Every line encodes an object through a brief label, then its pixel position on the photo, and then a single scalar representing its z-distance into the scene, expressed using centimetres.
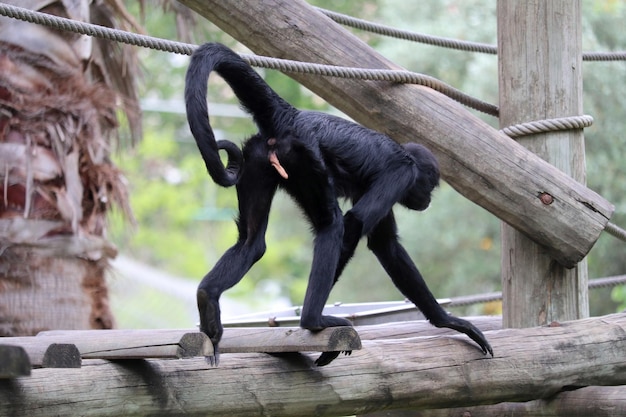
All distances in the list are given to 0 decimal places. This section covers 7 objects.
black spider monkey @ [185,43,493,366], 666
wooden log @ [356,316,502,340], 870
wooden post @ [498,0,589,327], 877
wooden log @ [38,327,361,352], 560
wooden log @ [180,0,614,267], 841
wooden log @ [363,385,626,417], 773
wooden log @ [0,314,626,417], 548
